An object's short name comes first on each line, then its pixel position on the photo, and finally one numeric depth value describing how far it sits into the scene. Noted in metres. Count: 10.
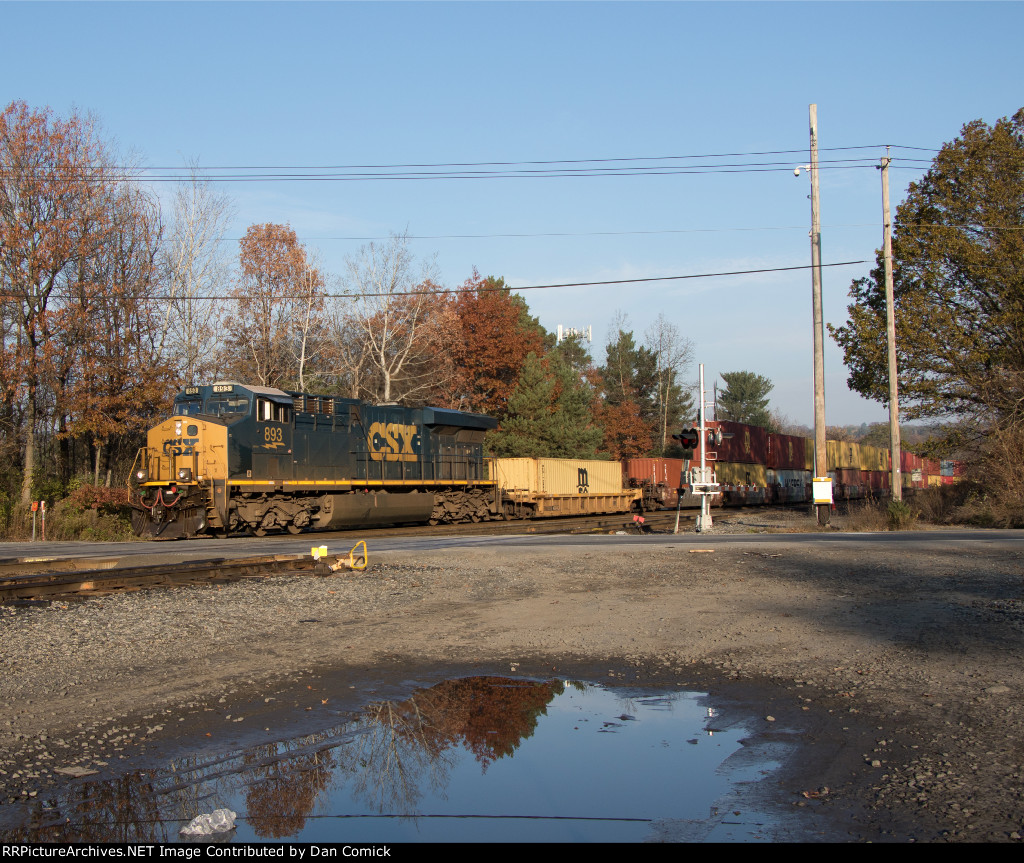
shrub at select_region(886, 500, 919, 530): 22.47
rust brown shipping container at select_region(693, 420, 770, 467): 37.38
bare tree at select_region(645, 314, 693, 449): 69.25
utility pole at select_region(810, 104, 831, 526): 23.12
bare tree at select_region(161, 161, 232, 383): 33.66
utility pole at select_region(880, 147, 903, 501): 24.53
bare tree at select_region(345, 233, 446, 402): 39.03
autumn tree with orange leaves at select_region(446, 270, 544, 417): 48.94
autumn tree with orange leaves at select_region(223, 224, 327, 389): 40.88
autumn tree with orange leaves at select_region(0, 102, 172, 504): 26.89
